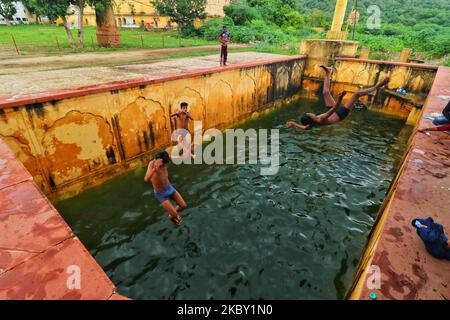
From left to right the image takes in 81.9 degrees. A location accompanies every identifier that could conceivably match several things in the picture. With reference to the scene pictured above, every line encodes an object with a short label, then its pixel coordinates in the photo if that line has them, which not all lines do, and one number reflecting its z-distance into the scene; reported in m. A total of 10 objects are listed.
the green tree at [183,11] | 26.08
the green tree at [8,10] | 41.75
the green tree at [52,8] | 14.05
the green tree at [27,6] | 43.06
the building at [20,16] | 47.87
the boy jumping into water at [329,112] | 5.20
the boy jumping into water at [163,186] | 4.95
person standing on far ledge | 10.50
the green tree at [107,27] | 16.92
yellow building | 39.00
